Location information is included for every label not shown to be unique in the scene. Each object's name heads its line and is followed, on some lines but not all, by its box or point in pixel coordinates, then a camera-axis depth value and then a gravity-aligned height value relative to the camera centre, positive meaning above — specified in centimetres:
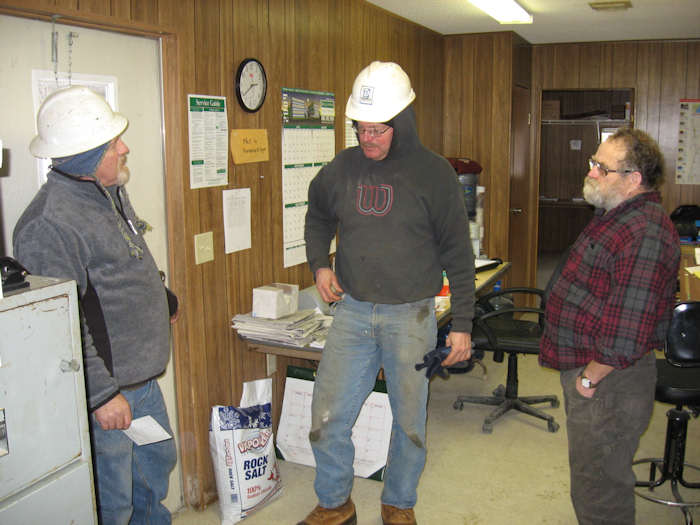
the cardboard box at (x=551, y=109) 845 +88
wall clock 280 +41
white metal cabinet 139 -49
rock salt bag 271 -111
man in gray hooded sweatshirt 238 -34
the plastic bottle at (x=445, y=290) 350 -57
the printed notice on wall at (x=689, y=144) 583 +31
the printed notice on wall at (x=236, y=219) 283 -16
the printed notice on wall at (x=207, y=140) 260 +17
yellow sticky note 283 +16
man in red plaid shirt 193 -41
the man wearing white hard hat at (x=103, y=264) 175 -21
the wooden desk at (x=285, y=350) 286 -72
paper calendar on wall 320 +14
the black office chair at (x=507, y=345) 351 -85
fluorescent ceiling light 395 +105
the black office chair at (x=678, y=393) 247 -82
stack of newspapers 284 -62
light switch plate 267 -26
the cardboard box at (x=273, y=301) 288 -51
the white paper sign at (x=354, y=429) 307 -114
